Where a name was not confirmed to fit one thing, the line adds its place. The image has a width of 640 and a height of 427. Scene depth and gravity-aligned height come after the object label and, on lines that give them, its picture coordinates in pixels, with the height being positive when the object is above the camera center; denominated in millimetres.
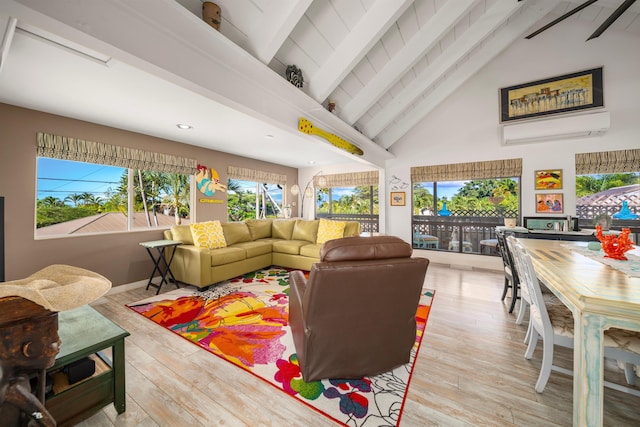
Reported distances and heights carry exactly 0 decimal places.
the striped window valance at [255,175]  5285 +904
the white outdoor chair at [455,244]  4984 -645
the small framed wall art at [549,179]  4105 +561
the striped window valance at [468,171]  4418 +816
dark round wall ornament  2596 +1477
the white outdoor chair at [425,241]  5312 -622
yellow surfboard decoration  2982 +1082
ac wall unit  3611 +1330
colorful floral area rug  1507 -1151
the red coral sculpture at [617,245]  1833 -256
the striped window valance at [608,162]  3598 +771
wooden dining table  1084 -493
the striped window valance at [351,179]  6055 +870
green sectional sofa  3531 -601
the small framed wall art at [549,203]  4109 +159
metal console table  3418 -676
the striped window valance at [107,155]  2980 +833
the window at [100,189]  3068 +363
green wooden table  1233 -908
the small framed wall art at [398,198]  5547 +334
